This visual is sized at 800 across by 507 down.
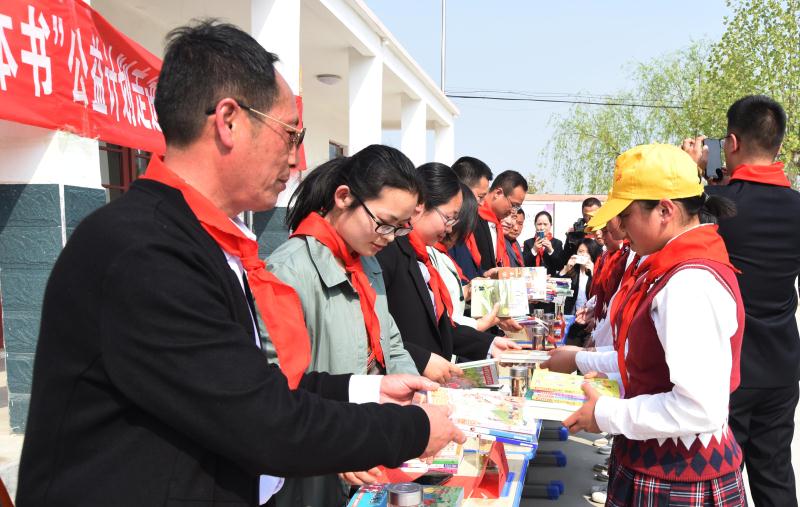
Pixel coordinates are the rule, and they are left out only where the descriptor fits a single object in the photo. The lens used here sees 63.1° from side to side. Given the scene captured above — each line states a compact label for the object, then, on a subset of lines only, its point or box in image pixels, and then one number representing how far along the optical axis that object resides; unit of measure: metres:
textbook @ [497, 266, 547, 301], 4.15
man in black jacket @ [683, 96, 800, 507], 2.71
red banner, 2.91
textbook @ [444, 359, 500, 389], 2.32
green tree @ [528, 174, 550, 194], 33.28
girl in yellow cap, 1.67
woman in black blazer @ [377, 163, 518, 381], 2.73
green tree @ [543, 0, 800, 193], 15.84
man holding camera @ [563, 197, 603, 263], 6.56
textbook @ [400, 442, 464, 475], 1.81
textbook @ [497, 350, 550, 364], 2.64
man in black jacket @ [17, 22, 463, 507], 0.98
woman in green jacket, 1.99
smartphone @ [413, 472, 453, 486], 1.91
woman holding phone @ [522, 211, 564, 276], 7.73
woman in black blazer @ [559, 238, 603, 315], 6.48
